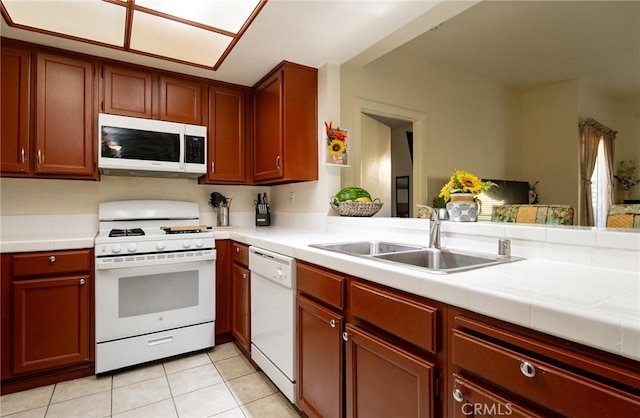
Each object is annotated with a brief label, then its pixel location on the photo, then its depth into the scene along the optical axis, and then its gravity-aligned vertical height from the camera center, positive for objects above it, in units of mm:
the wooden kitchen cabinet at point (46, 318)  1876 -628
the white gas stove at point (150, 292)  2045 -538
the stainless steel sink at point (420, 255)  1368 -205
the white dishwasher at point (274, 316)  1656 -581
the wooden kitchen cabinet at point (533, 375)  612 -343
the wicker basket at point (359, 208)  2320 +15
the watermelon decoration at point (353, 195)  2367 +108
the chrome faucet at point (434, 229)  1579 -90
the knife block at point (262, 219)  3127 -82
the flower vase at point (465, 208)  1617 +11
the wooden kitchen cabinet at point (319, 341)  1330 -567
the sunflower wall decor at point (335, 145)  2488 +489
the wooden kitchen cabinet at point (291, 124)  2504 +669
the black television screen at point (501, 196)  4152 +183
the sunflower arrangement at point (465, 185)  1660 +129
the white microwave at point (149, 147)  2320 +467
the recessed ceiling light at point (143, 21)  1798 +1106
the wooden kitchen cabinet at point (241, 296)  2182 -591
